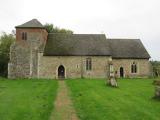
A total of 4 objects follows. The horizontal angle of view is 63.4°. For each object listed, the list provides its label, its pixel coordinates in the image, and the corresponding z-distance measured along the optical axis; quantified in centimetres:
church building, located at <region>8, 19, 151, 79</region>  1976
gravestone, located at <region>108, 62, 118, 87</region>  1276
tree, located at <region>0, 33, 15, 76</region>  2441
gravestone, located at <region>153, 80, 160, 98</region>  831
